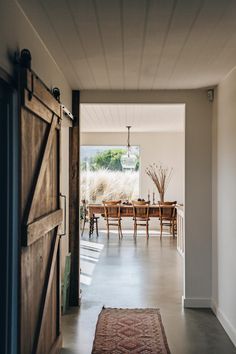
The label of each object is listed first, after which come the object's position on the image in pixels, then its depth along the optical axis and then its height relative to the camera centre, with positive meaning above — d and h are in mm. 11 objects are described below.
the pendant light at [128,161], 10508 +437
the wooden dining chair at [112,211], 10031 -774
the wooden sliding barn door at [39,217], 2430 -262
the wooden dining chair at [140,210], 9953 -739
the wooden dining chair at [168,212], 9902 -783
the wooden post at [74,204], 4793 -291
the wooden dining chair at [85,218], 10102 -967
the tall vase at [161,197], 10947 -472
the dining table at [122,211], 10078 -778
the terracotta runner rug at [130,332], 3598 -1439
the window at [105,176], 11633 +69
